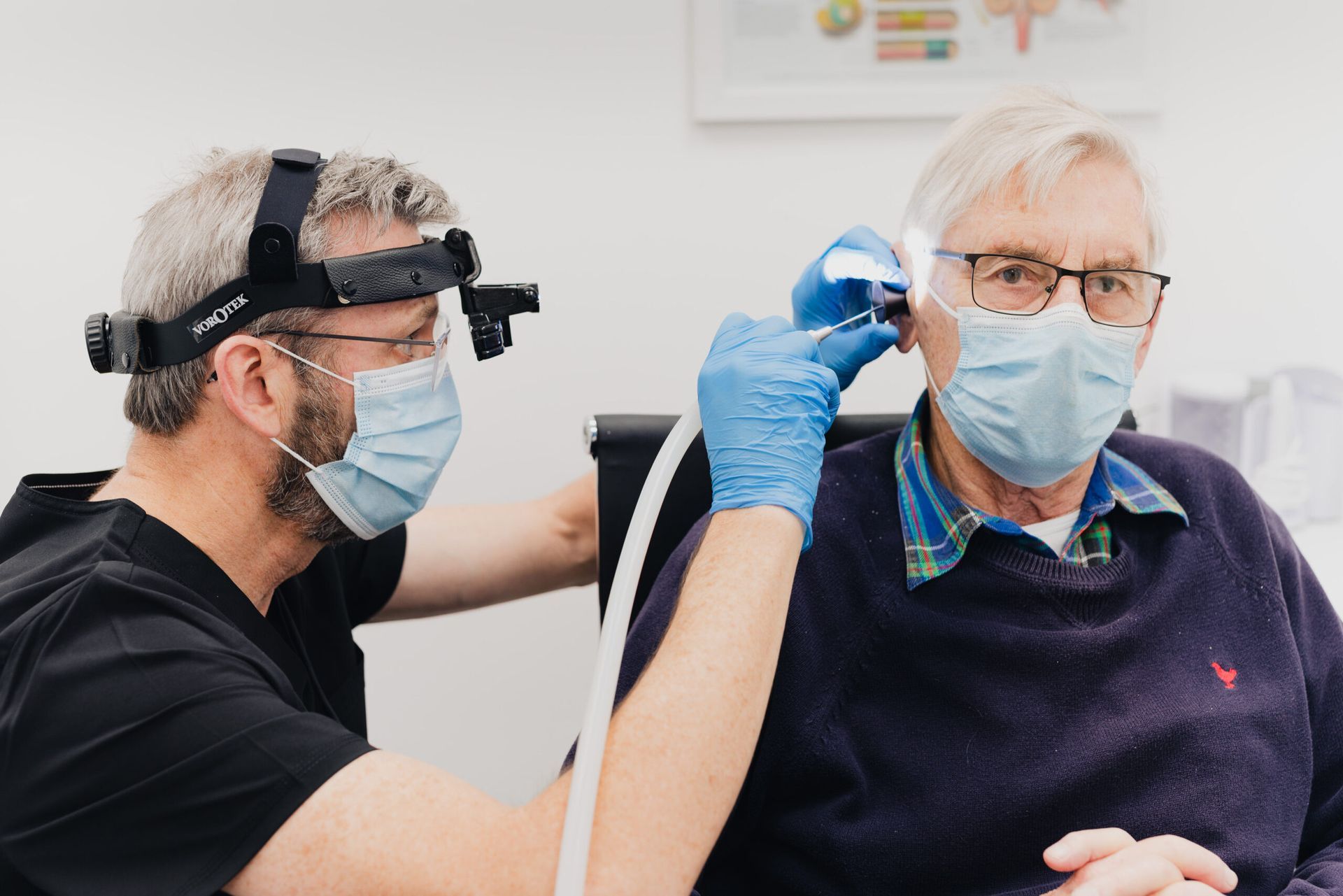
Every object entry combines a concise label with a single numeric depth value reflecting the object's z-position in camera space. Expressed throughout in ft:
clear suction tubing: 2.72
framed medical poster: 5.98
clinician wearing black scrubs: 2.81
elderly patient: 3.74
